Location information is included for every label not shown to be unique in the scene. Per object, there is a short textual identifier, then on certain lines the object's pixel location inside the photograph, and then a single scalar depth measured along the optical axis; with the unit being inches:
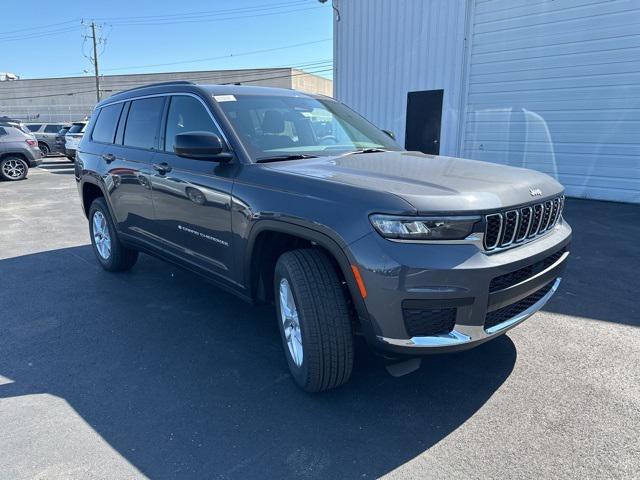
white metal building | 352.2
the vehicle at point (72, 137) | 714.8
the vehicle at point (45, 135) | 858.8
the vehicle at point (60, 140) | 771.8
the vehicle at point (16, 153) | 553.3
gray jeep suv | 87.3
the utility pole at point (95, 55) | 1720.0
